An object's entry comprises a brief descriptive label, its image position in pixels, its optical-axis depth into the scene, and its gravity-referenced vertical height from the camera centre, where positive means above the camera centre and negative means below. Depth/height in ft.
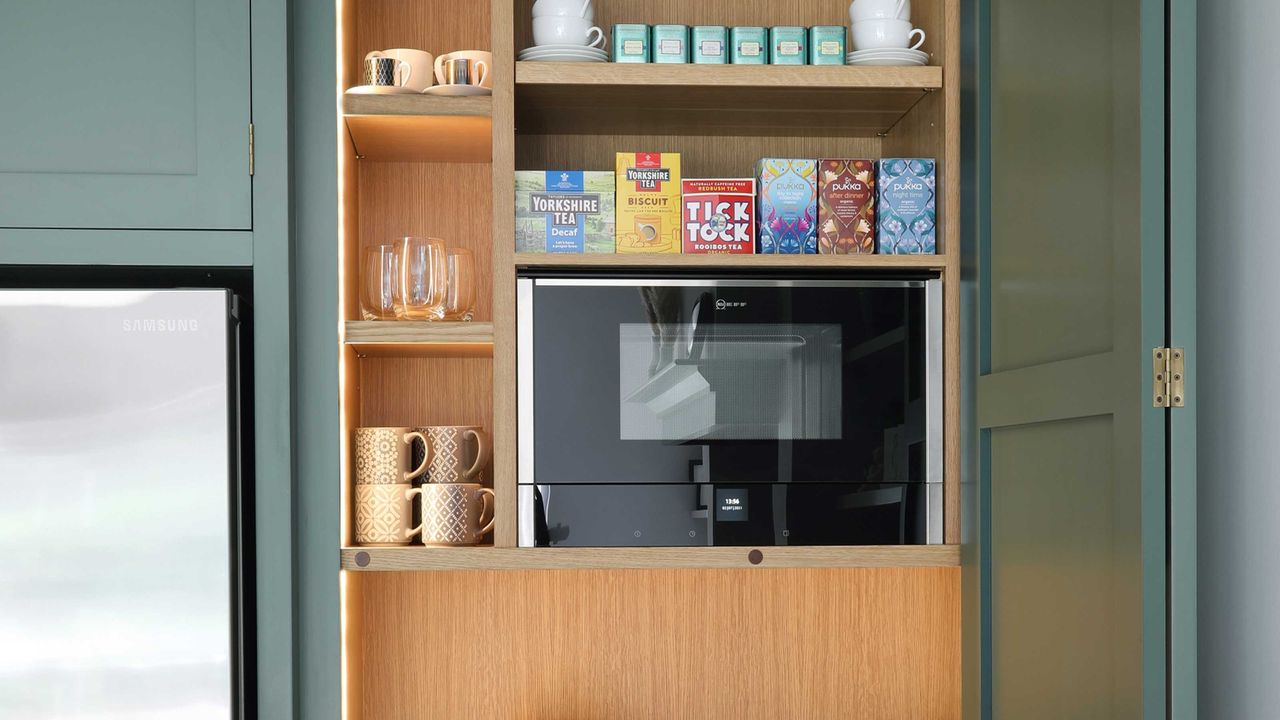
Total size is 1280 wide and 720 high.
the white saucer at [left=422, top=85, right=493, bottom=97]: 5.17 +1.23
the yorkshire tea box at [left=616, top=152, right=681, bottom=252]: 5.19 +0.66
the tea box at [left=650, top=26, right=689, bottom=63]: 5.22 +1.45
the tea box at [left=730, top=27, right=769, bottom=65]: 5.23 +1.45
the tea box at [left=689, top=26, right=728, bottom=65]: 5.21 +1.45
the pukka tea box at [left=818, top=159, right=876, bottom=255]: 5.23 +0.64
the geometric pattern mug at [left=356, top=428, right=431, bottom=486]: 5.23 -0.57
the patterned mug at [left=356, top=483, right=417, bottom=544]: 5.17 -0.85
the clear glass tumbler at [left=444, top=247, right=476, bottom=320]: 5.31 +0.29
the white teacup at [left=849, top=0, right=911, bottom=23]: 5.24 +1.63
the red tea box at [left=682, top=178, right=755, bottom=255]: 5.20 +0.60
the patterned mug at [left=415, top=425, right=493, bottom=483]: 5.30 -0.56
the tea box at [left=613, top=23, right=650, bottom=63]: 5.21 +1.46
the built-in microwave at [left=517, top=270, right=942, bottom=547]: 5.03 -0.35
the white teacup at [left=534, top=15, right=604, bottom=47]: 5.21 +1.54
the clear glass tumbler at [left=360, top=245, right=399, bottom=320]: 5.25 +0.31
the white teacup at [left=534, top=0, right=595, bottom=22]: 5.21 +1.64
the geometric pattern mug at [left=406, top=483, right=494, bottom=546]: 5.13 -0.84
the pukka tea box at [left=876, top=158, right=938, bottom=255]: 5.23 +0.65
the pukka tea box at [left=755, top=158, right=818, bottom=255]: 5.24 +0.66
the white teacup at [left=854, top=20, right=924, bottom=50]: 5.23 +1.51
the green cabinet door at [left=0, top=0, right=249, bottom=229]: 4.79 +1.05
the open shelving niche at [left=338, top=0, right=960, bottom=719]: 5.65 -0.18
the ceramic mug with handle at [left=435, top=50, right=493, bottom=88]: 5.24 +1.36
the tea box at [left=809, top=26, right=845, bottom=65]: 5.25 +1.45
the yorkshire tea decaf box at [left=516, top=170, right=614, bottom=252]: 5.15 +0.62
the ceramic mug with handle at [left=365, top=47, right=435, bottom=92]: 5.28 +1.40
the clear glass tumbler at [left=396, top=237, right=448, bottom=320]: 5.24 +0.31
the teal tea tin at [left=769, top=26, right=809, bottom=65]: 5.23 +1.45
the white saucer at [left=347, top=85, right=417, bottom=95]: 5.15 +1.23
